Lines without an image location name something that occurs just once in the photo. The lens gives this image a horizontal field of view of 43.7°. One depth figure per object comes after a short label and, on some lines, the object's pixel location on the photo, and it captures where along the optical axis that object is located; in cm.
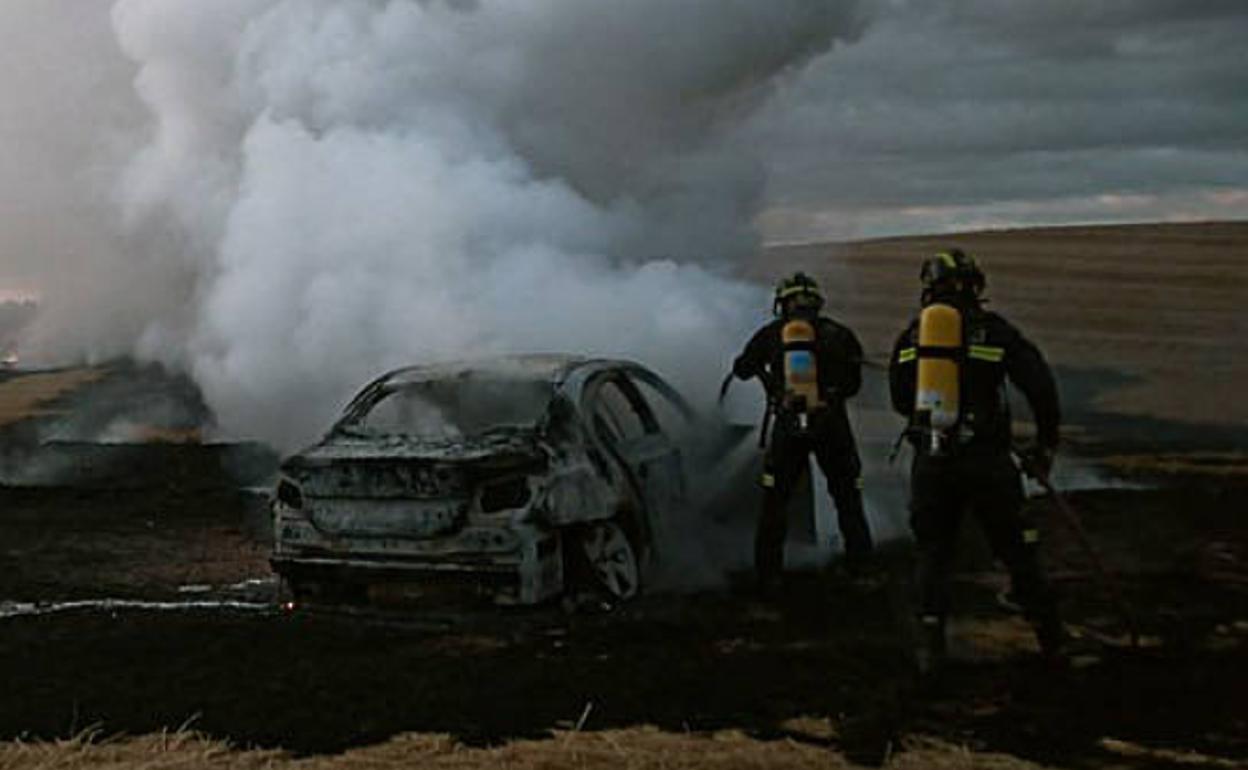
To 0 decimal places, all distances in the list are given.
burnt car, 753
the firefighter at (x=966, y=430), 653
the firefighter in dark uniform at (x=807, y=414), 839
